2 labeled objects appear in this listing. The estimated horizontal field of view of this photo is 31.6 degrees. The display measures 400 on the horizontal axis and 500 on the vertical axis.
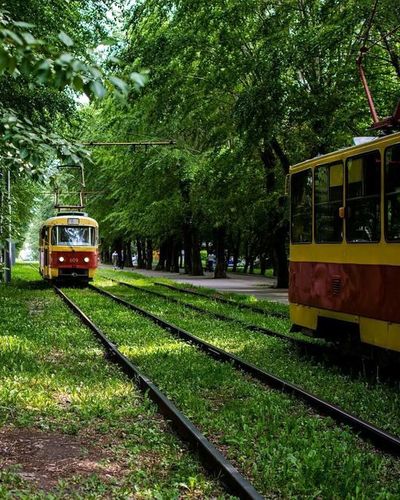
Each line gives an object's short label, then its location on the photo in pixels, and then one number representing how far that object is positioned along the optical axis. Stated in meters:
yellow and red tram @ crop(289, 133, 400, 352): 8.31
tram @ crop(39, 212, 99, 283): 27.33
